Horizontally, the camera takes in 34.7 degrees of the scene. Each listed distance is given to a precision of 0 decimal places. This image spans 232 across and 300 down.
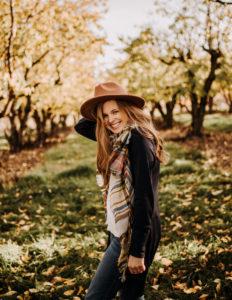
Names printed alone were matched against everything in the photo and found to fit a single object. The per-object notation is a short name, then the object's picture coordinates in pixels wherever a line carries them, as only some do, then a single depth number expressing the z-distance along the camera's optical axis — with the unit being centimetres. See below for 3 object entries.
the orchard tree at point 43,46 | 870
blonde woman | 227
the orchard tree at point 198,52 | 1569
